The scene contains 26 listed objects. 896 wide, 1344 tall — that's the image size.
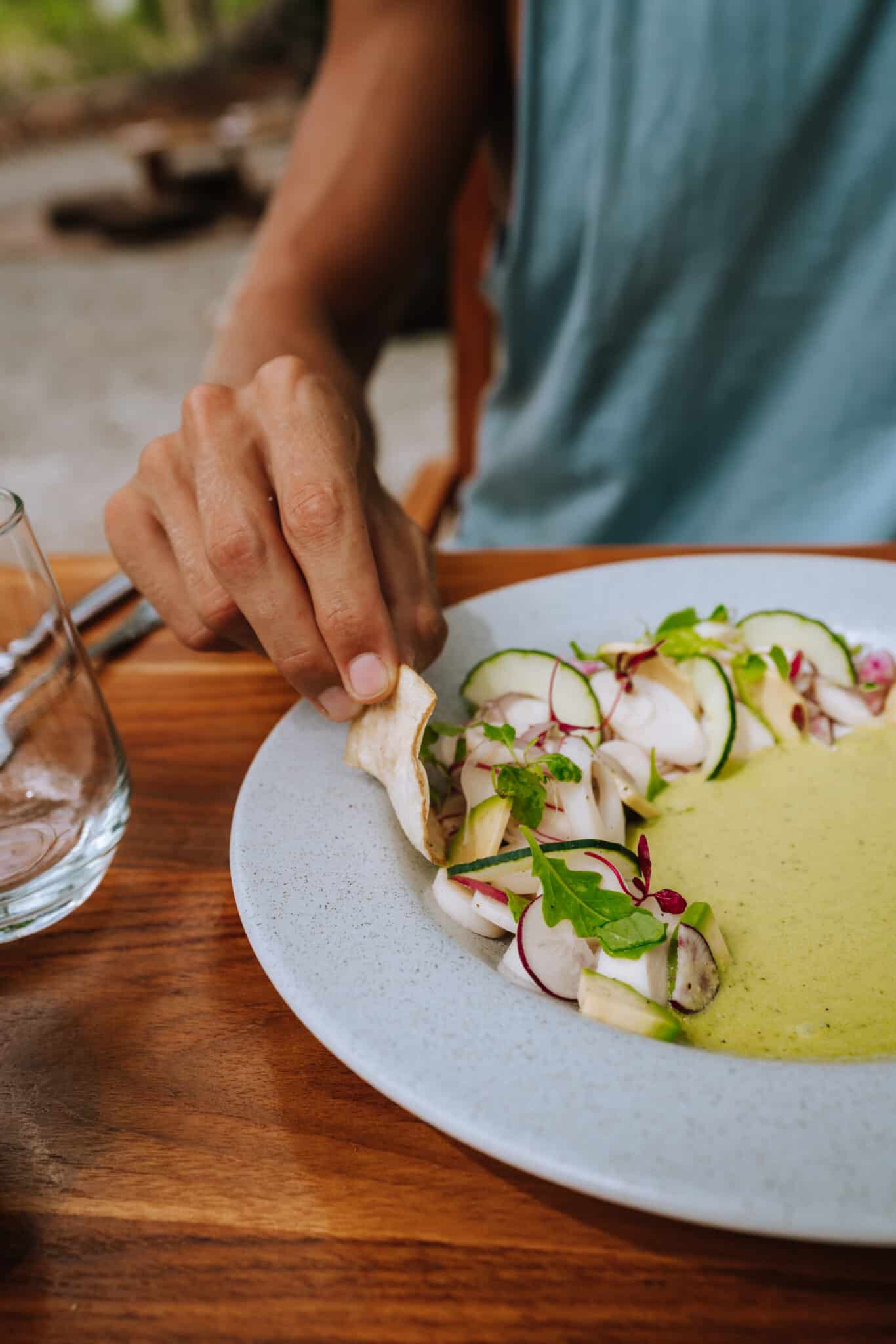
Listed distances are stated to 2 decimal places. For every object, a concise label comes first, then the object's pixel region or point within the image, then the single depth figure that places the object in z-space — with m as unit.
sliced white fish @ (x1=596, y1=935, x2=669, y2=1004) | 0.27
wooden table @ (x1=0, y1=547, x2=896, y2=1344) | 0.24
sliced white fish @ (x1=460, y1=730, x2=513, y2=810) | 0.33
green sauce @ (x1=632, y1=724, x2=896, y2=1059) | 0.28
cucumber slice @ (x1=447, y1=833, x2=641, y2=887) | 0.30
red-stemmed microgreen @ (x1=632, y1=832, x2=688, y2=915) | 0.29
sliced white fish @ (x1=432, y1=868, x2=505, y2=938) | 0.30
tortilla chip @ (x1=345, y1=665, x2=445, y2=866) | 0.31
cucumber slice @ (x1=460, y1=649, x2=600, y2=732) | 0.36
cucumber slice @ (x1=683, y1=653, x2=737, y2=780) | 0.36
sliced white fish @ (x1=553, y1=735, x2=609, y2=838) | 0.32
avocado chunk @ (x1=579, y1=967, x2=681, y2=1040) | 0.27
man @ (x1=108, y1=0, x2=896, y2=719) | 0.57
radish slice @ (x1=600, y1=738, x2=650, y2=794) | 0.36
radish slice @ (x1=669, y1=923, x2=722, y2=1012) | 0.28
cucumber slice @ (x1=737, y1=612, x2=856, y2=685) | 0.39
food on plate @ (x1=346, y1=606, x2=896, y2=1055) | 0.28
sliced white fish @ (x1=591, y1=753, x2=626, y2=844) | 0.33
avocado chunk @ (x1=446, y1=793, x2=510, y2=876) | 0.31
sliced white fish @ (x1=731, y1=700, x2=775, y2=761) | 0.37
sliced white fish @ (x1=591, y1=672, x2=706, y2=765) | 0.36
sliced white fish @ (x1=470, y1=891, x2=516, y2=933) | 0.30
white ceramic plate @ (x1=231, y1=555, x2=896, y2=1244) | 0.23
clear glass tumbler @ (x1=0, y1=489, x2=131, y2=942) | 0.31
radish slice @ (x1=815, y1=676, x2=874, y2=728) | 0.38
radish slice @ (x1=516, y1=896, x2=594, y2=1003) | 0.28
